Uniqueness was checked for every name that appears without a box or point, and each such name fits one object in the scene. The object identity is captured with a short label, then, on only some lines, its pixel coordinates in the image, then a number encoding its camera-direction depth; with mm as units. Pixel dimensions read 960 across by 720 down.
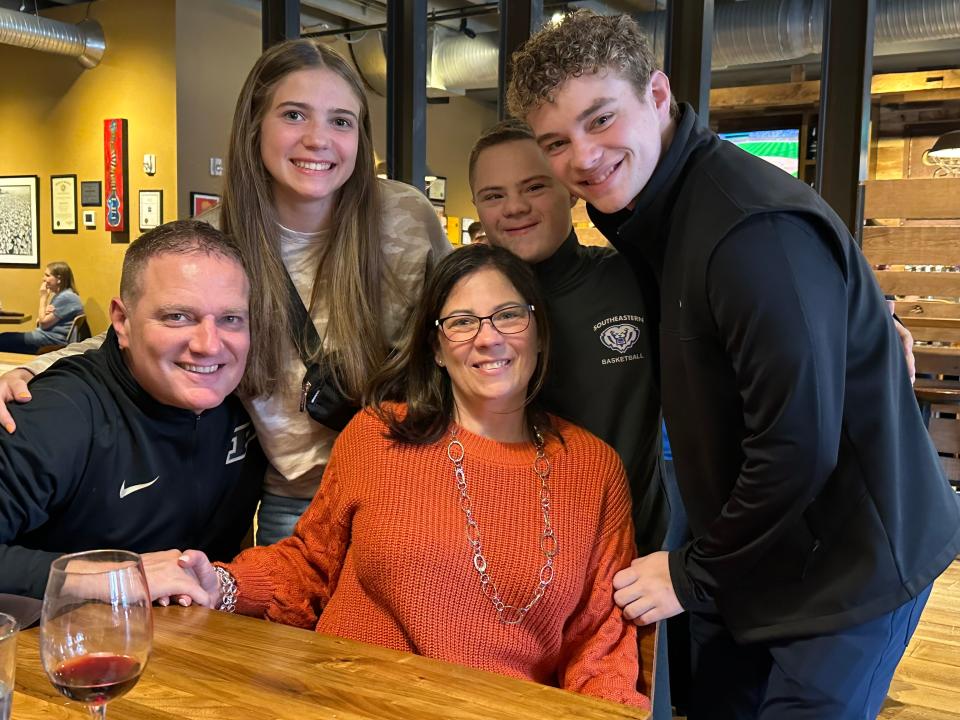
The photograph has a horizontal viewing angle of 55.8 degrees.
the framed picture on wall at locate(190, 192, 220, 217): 7930
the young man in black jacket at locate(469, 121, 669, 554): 1869
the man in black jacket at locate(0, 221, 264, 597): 1639
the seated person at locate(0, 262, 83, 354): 7829
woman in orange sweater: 1588
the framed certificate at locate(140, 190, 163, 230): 7961
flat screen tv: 8867
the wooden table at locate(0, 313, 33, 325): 8567
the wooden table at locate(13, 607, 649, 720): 1141
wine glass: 961
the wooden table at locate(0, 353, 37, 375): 4350
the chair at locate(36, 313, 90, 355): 7418
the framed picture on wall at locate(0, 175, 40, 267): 9109
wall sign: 8195
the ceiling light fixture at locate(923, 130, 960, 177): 6164
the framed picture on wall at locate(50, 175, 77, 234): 8703
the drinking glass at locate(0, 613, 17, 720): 890
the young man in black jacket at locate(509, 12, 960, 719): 1321
